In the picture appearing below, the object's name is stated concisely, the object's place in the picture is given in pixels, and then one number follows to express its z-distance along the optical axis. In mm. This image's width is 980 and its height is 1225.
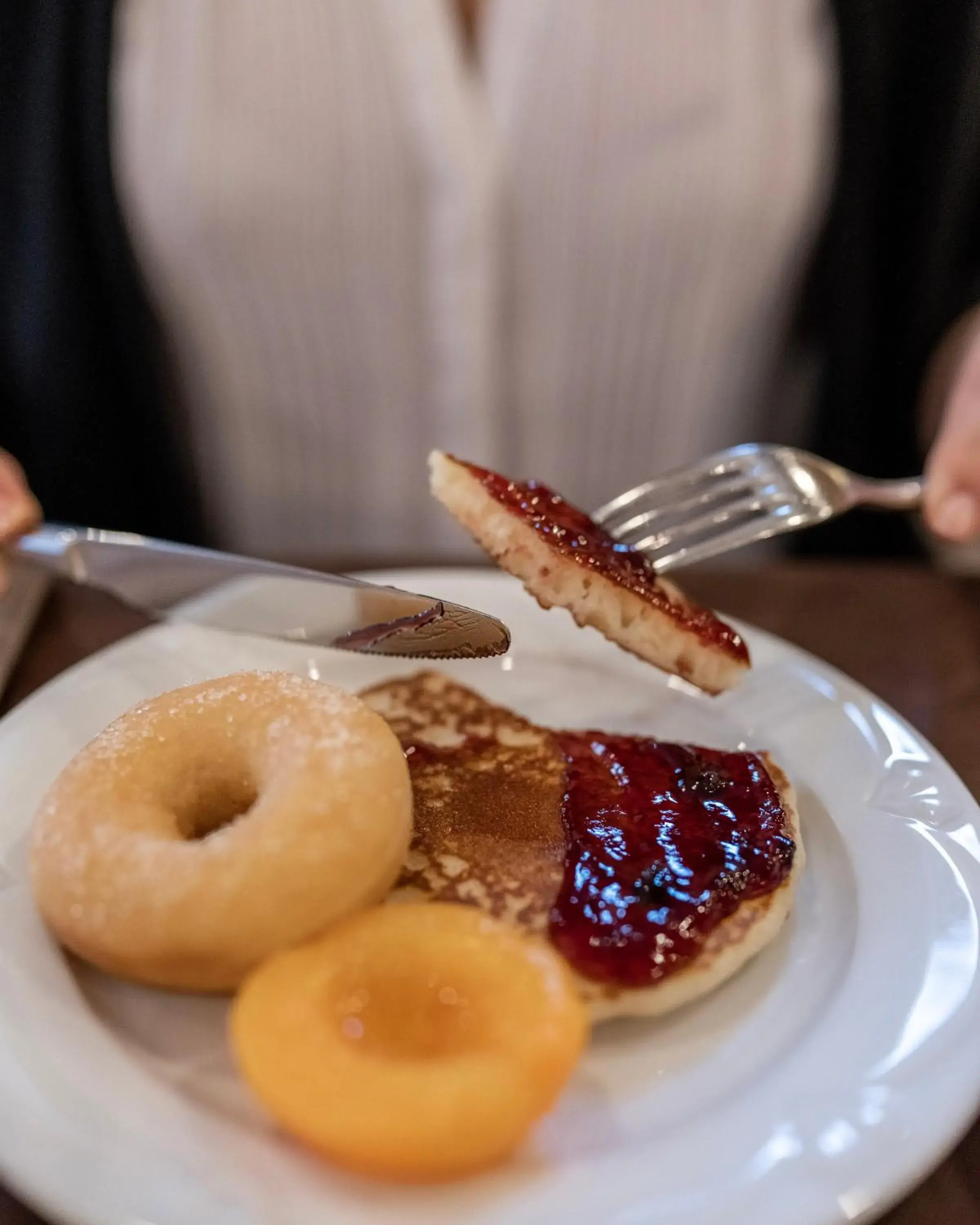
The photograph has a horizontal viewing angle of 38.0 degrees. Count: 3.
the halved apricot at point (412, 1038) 240
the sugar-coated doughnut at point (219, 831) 268
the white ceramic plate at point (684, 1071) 240
